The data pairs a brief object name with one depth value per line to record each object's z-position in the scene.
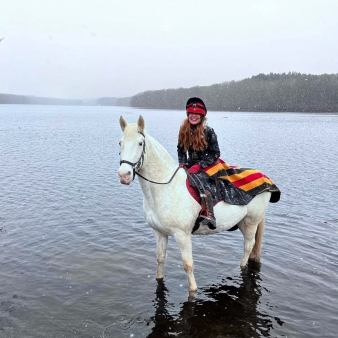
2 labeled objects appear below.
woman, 6.45
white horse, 5.60
